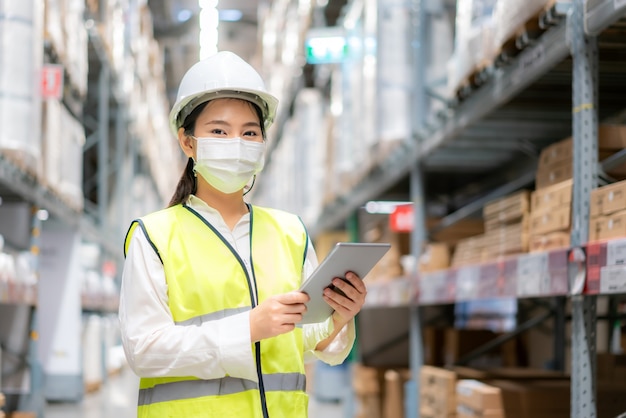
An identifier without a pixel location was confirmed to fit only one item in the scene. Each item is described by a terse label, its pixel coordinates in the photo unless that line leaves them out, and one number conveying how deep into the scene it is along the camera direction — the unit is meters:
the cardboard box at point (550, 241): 3.79
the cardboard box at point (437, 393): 5.19
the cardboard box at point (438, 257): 5.80
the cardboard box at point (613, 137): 3.69
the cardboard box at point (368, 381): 7.46
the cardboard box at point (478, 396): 4.37
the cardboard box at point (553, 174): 4.12
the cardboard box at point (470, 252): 5.07
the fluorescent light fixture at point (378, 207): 12.42
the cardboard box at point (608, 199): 3.14
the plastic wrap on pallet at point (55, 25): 7.22
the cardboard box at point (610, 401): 4.13
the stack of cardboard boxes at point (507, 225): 4.37
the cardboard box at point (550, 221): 3.74
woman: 2.16
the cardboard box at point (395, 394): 6.81
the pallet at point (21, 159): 6.18
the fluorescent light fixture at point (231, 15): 22.83
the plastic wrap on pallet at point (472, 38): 4.52
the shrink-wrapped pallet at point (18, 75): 6.19
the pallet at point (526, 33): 3.59
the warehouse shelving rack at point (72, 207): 7.30
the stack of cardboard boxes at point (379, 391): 6.84
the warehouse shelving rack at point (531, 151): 3.34
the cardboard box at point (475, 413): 4.37
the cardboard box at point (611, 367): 4.79
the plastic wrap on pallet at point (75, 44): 8.11
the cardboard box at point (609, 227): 3.11
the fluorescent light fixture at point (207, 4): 21.33
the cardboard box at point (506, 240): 4.35
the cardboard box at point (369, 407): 7.43
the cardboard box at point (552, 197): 3.76
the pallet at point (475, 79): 4.50
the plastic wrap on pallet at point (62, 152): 7.59
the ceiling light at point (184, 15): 22.57
